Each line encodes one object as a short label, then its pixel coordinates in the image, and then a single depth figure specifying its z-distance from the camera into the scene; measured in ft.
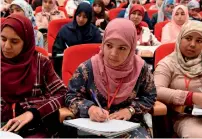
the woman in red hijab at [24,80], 5.18
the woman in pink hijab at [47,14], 13.82
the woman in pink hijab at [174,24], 11.78
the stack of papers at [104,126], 4.50
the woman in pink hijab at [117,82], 5.33
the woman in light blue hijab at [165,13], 16.56
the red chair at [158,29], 12.41
